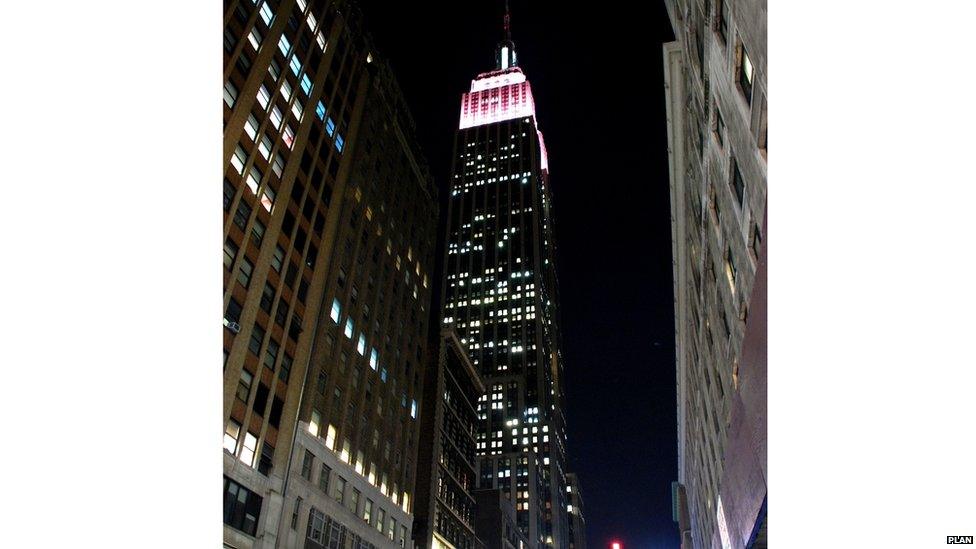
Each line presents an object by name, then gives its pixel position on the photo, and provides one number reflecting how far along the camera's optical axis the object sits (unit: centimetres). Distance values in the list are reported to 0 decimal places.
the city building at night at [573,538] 19204
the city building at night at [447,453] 6644
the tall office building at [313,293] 3906
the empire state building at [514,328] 15288
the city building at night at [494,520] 9175
